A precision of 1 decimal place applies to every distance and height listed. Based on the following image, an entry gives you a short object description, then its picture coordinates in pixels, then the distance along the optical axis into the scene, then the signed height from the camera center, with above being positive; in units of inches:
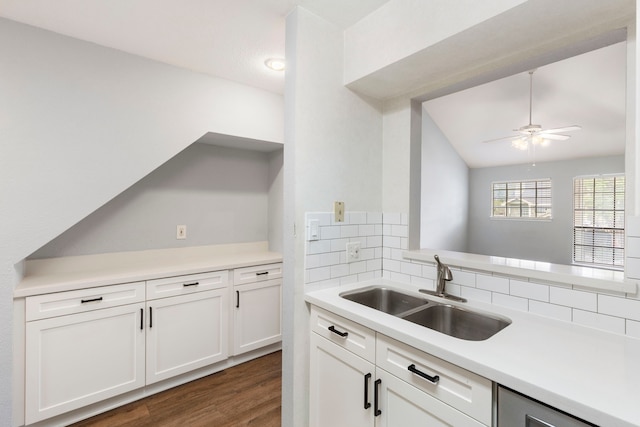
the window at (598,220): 218.4 -4.2
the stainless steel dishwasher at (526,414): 29.3 -21.2
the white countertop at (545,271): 42.8 -9.7
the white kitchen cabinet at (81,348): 64.5 -33.1
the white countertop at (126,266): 69.1 -16.8
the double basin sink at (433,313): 52.9 -20.1
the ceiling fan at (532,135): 147.7 +41.8
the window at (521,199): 255.6 +13.2
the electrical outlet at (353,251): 69.5 -9.5
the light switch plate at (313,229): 62.2 -3.7
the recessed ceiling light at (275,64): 81.1 +42.2
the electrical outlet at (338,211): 66.8 +0.2
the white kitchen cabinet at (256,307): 94.1 -32.4
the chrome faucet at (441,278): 60.2 -13.5
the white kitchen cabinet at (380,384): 36.9 -26.0
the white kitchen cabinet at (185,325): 79.4 -33.2
